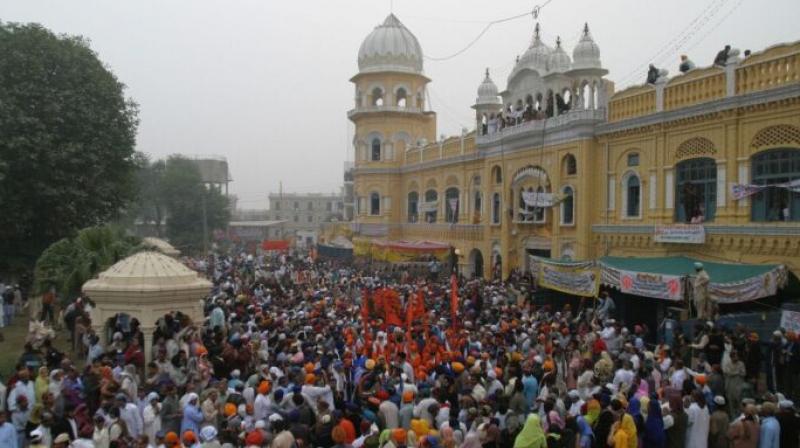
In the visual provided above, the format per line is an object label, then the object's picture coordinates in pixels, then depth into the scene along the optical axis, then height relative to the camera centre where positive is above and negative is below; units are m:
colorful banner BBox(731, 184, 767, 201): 17.23 +0.73
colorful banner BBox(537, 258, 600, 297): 17.77 -1.68
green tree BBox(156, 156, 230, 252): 63.06 +1.17
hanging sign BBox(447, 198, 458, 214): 33.22 +0.69
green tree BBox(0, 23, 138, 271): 23.75 +2.90
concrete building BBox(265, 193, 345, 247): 111.25 +1.61
